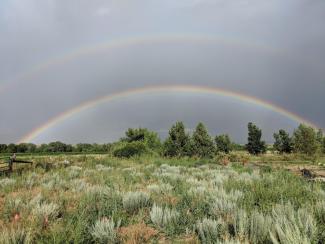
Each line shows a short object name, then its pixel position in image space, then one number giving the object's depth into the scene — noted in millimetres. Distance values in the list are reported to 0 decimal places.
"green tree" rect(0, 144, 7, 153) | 101475
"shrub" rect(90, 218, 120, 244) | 3653
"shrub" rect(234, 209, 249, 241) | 3351
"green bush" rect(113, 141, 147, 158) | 28938
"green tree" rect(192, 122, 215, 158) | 45500
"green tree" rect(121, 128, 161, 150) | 48469
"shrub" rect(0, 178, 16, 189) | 8480
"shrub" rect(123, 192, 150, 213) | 5387
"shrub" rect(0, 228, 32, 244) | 3305
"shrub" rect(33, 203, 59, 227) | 4516
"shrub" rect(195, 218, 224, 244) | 3540
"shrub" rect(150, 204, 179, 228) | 4273
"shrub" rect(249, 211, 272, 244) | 3396
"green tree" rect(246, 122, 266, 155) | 83625
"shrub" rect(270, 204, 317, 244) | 2879
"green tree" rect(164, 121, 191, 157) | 42184
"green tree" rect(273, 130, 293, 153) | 85756
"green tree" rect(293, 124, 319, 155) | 64062
